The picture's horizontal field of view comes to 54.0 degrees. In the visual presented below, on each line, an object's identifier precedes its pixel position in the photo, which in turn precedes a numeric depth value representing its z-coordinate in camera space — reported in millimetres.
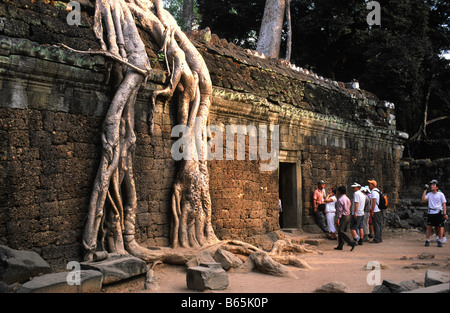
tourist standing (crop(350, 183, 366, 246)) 8898
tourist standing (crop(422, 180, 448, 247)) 8641
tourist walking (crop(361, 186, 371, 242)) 9677
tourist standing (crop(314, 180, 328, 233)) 9939
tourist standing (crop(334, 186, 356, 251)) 8289
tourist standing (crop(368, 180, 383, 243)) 9555
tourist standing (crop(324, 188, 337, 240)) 9672
